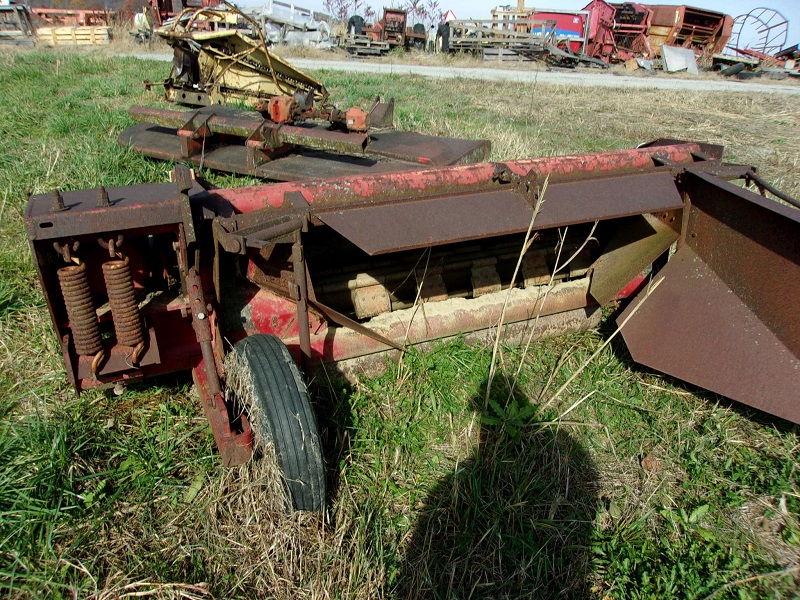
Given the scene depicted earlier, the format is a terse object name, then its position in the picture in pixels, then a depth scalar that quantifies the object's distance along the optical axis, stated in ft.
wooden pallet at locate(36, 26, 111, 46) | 55.83
